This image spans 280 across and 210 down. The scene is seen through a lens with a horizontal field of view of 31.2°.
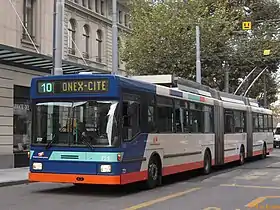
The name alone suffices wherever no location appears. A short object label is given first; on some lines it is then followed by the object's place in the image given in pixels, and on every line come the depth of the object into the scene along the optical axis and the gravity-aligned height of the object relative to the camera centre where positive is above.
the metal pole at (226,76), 31.52 +3.75
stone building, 20.62 +3.23
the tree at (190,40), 28.72 +5.80
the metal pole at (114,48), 20.29 +3.65
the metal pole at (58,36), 17.22 +3.51
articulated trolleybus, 11.73 +0.15
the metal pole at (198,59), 26.47 +4.07
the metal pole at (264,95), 45.70 +3.88
